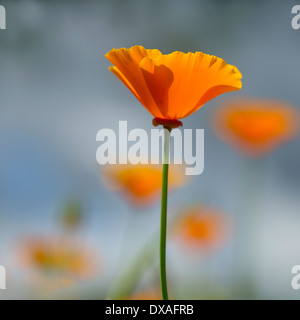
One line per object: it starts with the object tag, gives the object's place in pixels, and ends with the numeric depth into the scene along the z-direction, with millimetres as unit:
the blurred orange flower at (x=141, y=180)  653
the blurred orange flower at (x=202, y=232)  678
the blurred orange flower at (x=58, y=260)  646
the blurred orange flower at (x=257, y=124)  670
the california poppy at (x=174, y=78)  533
